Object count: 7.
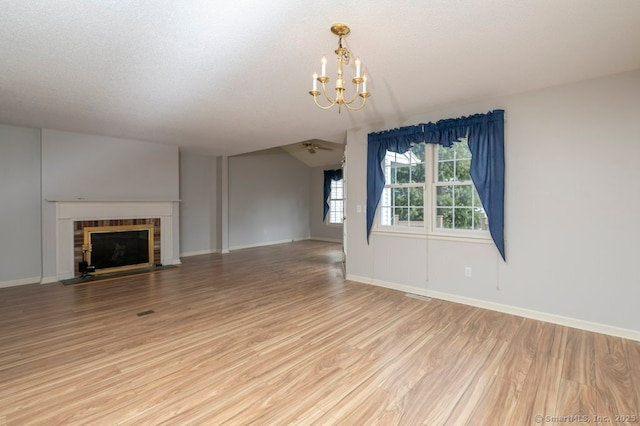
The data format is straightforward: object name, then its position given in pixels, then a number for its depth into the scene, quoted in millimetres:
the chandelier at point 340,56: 2148
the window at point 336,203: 9875
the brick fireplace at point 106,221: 5152
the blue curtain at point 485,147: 3568
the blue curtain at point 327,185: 9917
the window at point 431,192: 3957
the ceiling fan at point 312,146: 7259
